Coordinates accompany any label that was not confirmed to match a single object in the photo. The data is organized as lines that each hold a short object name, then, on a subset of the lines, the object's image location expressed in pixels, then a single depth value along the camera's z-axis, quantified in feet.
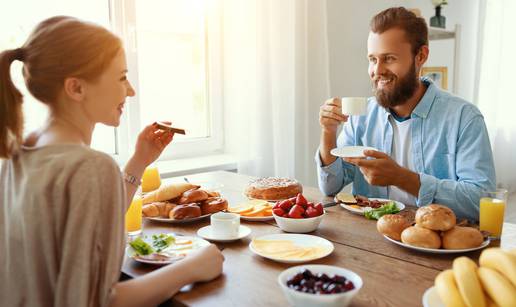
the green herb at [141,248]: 3.94
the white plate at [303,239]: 4.10
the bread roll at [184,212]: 4.89
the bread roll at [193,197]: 5.17
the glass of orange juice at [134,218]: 4.66
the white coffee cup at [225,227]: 4.34
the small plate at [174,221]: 4.94
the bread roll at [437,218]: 3.94
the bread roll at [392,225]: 4.22
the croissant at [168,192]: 5.30
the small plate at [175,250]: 3.80
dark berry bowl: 2.83
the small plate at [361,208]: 5.15
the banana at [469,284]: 2.60
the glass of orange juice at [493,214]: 4.34
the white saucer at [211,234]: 4.31
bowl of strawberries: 4.48
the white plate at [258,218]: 4.97
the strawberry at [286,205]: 4.73
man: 5.54
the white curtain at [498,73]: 14.07
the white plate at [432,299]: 2.90
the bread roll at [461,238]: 3.90
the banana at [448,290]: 2.67
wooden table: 3.19
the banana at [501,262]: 2.60
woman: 2.95
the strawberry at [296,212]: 4.54
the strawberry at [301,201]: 4.72
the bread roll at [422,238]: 3.92
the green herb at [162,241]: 4.08
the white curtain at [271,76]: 9.09
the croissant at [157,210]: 5.07
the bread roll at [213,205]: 5.14
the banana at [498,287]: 2.52
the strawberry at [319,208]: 4.60
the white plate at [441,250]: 3.87
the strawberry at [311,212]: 4.55
